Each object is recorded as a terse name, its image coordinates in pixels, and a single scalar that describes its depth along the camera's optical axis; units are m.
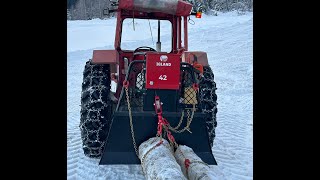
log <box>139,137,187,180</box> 1.67
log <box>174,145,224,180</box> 1.82
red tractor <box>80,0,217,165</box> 2.36
